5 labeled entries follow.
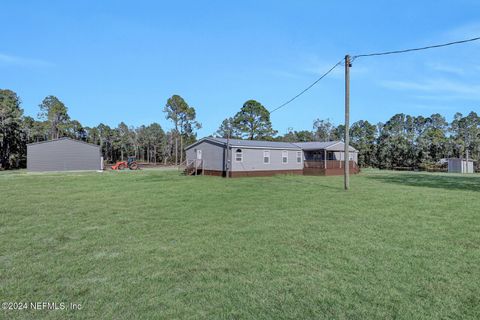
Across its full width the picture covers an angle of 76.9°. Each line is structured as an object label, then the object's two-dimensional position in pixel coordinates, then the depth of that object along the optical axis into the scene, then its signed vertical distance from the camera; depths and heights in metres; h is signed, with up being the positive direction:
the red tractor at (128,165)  34.52 -0.06
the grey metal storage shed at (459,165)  38.56 +0.01
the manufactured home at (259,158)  22.61 +0.55
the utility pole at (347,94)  13.23 +3.12
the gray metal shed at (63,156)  31.84 +0.92
